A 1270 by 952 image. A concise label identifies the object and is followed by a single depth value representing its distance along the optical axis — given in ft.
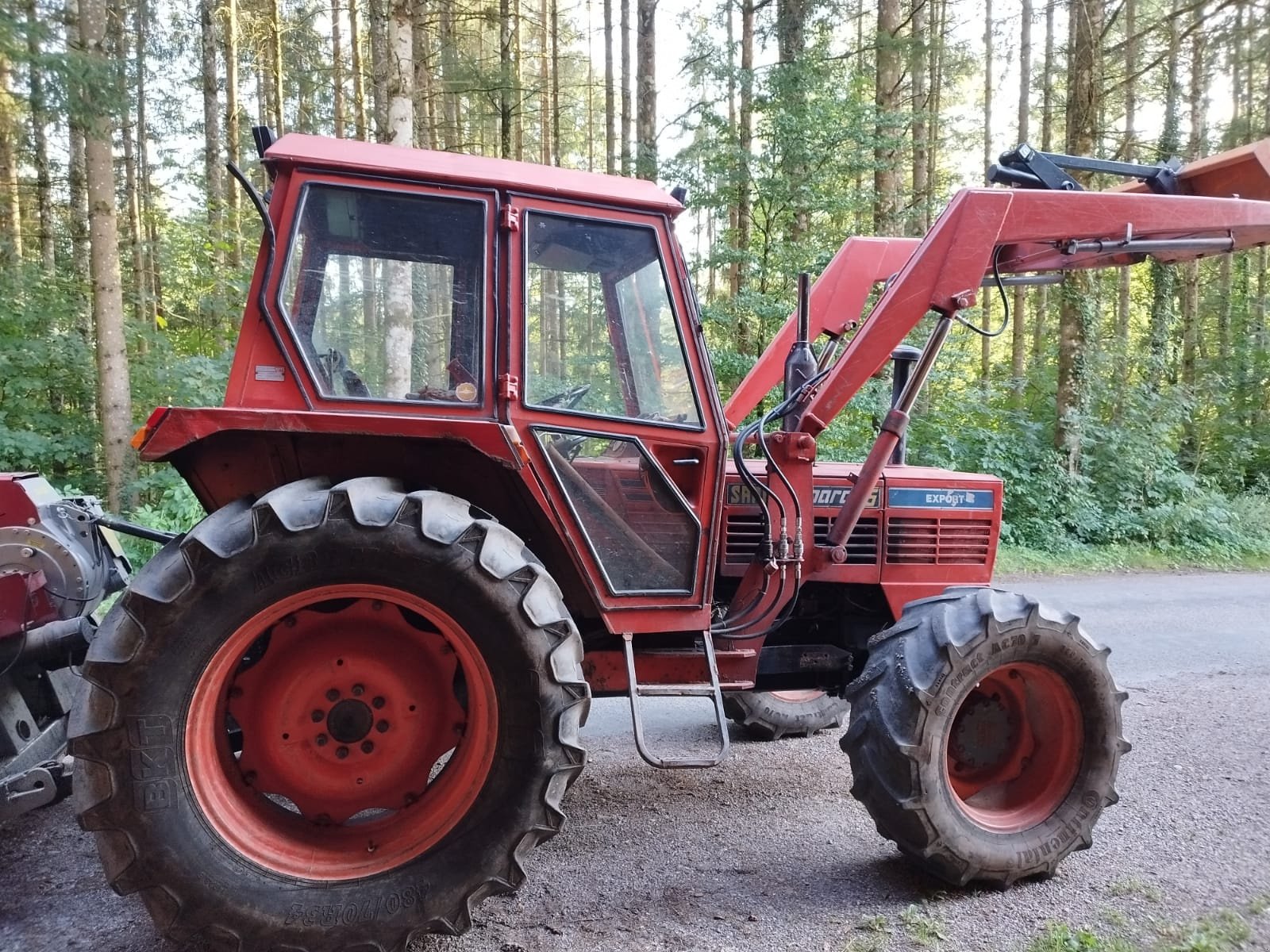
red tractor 7.52
